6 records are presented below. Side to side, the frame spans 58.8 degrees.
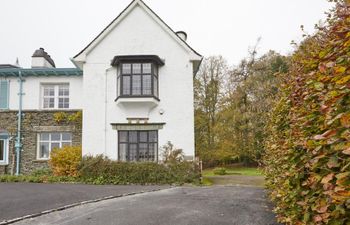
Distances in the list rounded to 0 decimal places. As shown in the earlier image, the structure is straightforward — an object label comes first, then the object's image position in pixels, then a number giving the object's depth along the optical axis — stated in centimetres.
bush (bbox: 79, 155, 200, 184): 1566
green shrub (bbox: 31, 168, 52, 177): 1841
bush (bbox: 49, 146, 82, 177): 1731
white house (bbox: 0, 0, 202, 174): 1802
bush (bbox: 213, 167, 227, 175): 2376
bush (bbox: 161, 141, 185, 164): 1660
